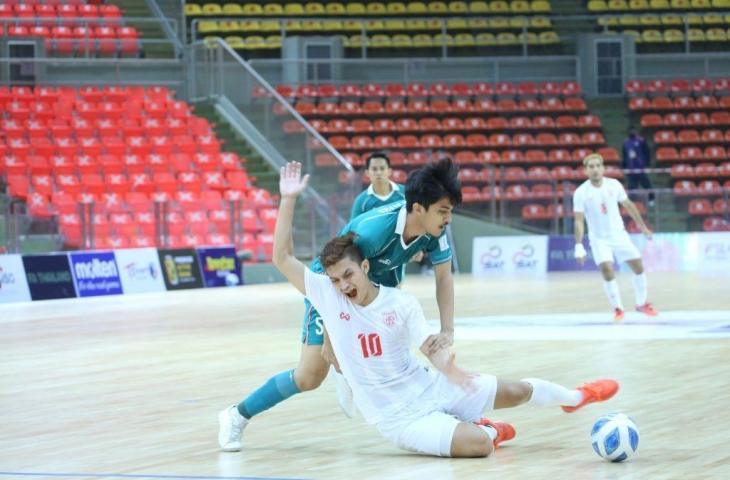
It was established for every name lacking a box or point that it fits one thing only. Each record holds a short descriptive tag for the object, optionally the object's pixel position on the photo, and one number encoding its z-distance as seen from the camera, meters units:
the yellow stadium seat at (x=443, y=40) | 38.25
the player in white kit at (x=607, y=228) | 17.73
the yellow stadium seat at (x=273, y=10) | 39.12
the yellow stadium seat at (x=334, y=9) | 39.47
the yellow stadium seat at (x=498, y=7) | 40.56
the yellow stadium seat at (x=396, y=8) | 40.25
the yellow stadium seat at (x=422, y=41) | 38.88
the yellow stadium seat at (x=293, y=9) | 39.38
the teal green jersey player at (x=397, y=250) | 7.36
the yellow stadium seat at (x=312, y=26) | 38.56
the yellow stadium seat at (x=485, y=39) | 39.03
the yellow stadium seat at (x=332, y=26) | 38.66
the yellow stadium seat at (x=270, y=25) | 38.28
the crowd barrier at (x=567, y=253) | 30.70
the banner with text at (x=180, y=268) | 26.84
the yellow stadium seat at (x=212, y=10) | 38.31
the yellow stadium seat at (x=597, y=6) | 40.88
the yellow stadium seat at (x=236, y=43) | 37.44
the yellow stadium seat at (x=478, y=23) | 39.56
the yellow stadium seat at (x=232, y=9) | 38.59
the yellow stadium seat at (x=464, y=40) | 38.72
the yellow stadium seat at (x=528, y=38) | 38.59
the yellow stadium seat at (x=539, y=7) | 40.66
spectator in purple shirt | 33.38
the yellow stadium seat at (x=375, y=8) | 39.94
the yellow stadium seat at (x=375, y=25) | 39.03
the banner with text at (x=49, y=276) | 24.52
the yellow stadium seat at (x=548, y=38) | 39.28
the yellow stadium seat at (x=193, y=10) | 37.88
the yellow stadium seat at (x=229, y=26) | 37.84
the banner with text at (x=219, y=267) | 27.48
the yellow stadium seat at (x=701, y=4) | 41.22
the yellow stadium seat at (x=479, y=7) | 40.44
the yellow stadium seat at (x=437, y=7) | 40.47
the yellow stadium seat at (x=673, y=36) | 39.97
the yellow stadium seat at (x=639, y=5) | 41.44
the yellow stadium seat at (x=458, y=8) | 40.50
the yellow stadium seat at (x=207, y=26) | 37.56
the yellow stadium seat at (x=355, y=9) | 39.69
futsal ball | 7.19
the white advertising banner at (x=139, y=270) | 25.98
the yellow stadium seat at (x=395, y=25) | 39.16
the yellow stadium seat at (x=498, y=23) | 39.59
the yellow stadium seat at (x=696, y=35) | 40.03
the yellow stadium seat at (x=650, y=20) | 40.28
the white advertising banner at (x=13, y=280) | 24.03
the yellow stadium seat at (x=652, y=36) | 39.94
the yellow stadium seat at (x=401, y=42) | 38.88
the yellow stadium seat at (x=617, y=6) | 41.12
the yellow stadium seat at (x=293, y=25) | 38.16
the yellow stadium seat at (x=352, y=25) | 39.03
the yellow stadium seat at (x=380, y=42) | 38.54
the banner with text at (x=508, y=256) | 30.98
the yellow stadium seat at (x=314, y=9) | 39.38
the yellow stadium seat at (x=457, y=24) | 39.38
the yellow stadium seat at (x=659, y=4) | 41.28
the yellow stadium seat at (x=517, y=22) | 39.57
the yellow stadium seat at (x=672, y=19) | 40.31
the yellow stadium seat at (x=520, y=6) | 40.69
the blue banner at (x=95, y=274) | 25.23
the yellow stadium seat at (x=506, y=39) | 39.12
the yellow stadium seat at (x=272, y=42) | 37.72
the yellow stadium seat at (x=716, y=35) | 40.16
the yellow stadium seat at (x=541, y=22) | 39.69
